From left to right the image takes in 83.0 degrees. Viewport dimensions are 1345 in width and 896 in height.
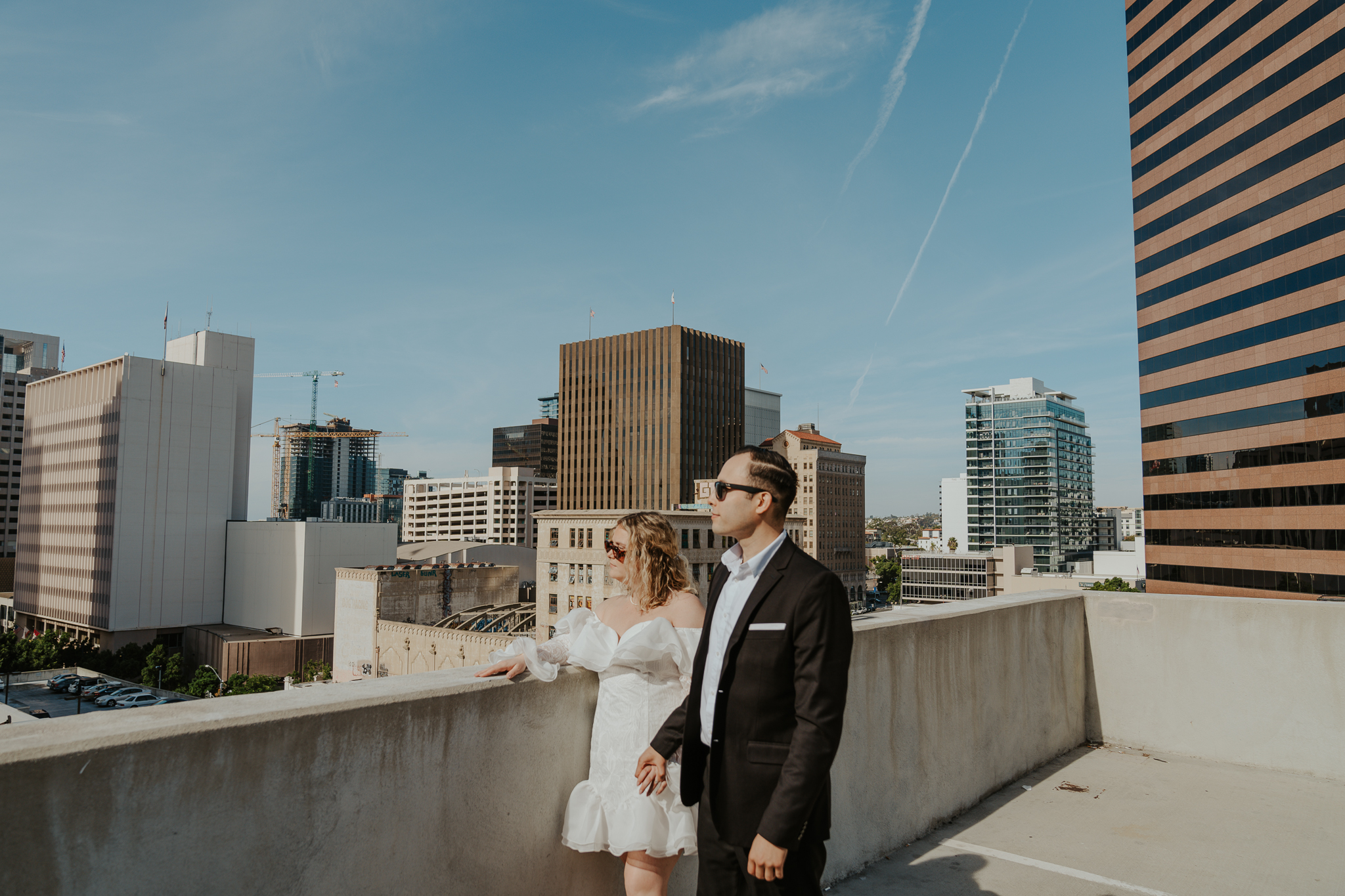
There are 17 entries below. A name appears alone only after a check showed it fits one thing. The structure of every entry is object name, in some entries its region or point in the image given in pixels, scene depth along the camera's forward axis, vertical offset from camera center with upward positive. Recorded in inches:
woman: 103.7 -28.2
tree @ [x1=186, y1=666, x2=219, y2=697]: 2449.6 -625.1
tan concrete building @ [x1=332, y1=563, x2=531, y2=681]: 2349.9 -406.6
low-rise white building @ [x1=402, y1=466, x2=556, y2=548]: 6515.8 -58.3
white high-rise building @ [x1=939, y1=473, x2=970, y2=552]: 6491.1 -23.9
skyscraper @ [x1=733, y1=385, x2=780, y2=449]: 6835.6 +801.2
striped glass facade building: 1660.9 +524.5
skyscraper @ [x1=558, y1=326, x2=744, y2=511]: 4227.4 +486.9
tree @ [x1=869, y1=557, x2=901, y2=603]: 4928.6 -508.9
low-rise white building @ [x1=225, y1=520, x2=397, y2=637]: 3284.9 -305.5
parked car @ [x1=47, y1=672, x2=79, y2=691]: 2425.0 -600.4
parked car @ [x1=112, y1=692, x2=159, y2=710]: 2074.6 -566.9
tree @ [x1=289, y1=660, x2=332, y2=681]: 2792.8 -642.9
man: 80.4 -22.2
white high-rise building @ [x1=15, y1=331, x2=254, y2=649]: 3324.3 -15.6
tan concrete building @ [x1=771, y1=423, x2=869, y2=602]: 5123.0 -2.1
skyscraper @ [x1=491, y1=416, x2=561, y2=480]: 7391.7 +520.1
